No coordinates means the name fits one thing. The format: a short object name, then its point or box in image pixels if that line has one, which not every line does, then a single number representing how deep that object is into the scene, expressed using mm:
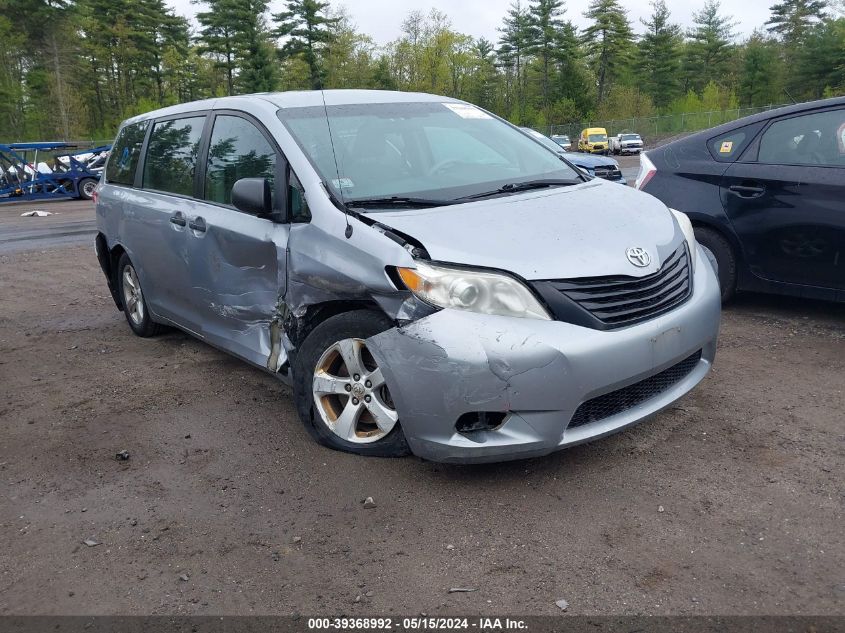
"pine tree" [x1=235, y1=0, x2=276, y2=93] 54000
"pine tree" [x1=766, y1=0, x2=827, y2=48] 70438
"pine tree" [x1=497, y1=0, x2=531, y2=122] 78375
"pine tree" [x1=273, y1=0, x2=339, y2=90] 52156
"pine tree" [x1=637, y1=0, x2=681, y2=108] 77750
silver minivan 3117
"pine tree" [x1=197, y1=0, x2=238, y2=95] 54562
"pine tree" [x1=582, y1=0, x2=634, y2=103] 79312
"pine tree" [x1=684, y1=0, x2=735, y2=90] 78062
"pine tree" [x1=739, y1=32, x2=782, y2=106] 68625
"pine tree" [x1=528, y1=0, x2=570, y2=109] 76562
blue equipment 23828
